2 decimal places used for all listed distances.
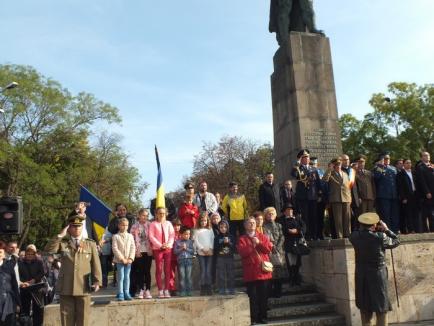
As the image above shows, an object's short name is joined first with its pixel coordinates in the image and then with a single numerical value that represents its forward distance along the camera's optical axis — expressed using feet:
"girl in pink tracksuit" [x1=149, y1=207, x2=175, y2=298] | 27.99
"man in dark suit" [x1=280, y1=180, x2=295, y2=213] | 34.27
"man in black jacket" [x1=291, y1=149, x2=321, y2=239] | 32.42
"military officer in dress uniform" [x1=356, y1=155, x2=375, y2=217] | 33.06
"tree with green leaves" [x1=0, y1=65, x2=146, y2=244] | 104.32
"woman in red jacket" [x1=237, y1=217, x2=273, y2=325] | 27.07
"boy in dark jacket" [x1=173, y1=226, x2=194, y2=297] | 28.81
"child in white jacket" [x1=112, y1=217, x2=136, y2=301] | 26.45
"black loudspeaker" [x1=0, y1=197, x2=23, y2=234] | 25.22
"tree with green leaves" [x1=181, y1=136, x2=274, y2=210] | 131.64
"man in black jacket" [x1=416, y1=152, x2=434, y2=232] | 32.32
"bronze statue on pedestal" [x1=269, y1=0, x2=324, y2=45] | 47.80
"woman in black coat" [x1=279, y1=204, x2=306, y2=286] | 30.78
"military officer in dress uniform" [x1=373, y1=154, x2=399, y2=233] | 32.73
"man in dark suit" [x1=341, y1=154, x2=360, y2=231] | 32.53
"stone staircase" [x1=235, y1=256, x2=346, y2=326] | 27.63
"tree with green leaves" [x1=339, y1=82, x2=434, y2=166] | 120.67
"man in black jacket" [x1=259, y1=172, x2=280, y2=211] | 36.17
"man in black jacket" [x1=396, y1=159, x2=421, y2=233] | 32.89
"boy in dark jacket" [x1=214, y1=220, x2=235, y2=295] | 28.89
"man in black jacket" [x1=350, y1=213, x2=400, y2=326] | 23.22
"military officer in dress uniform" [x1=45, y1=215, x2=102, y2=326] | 22.43
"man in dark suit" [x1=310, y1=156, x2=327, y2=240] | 32.42
